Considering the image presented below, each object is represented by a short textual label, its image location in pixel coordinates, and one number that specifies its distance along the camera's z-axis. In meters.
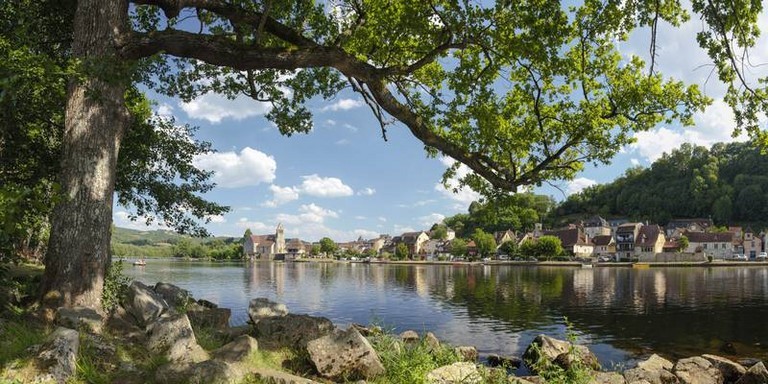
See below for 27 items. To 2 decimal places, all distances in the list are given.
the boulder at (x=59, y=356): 5.90
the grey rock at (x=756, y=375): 15.69
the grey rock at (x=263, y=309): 11.51
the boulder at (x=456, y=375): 8.02
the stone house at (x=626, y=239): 132.75
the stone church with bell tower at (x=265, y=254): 195.51
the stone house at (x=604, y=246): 136.88
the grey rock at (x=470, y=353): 17.39
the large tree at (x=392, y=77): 8.81
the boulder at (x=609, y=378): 13.36
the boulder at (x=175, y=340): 7.50
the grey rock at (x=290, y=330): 9.37
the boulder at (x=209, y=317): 11.97
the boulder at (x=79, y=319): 7.48
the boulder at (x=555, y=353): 16.86
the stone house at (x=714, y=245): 127.69
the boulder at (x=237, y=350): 7.73
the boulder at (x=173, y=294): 14.61
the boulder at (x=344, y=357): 8.07
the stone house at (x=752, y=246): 133.39
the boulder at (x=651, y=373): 14.68
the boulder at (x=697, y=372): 15.63
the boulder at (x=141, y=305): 10.11
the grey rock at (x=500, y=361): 18.90
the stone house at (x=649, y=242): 126.58
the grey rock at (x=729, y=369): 16.74
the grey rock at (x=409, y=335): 18.76
